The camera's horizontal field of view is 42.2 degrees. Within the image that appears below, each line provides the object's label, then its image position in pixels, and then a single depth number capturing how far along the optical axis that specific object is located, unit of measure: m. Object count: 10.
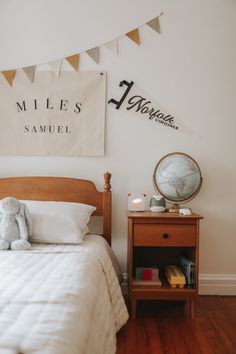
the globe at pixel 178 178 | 2.23
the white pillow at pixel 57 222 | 1.93
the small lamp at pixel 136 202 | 2.25
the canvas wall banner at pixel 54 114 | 2.43
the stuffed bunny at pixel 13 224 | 1.83
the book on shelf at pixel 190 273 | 2.05
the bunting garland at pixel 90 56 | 2.41
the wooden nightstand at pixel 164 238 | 2.03
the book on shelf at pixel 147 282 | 2.10
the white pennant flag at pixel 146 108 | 2.44
